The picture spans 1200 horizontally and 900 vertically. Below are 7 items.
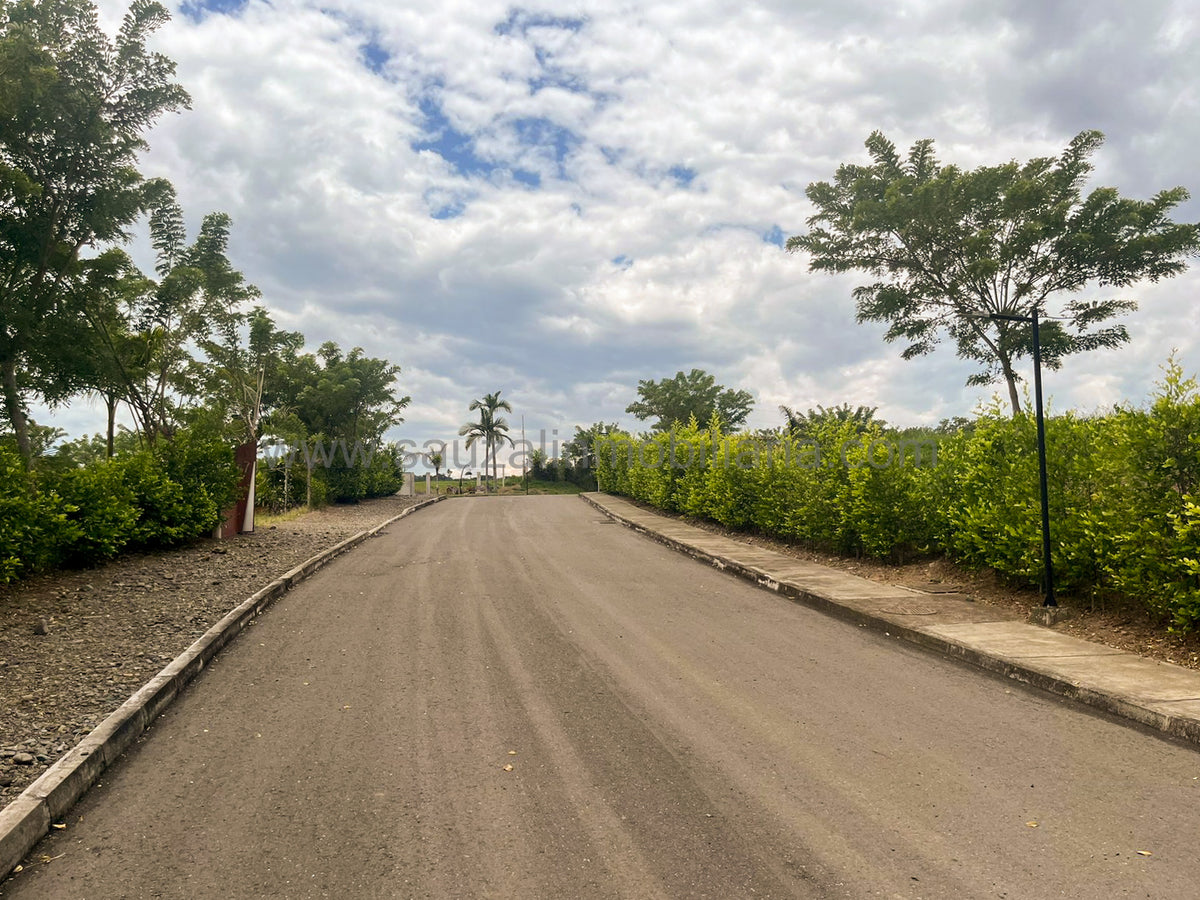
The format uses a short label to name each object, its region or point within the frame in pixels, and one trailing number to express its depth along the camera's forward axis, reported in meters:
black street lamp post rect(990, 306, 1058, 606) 8.15
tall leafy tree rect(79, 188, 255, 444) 21.73
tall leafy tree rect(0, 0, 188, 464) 17.73
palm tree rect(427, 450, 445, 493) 62.49
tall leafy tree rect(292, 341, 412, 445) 30.22
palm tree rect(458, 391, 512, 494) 61.81
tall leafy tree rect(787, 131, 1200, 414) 24.84
